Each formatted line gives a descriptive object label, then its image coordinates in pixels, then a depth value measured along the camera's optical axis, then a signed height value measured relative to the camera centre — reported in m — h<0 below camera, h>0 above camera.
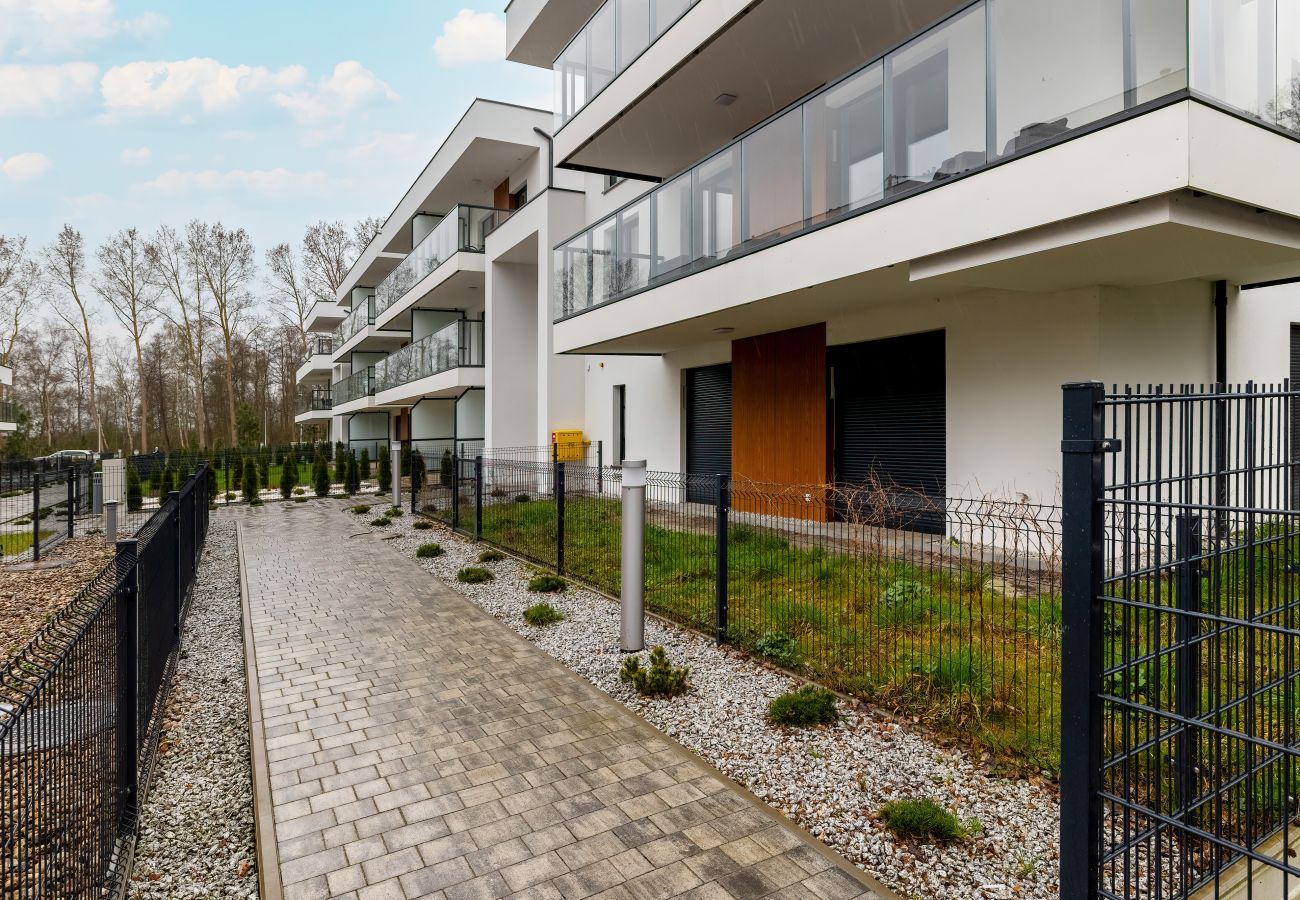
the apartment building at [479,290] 18.91 +5.13
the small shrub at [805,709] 4.61 -1.79
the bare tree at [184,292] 42.50 +9.19
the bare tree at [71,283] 41.34 +9.50
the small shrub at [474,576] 9.43 -1.81
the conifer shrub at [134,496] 20.20 -1.53
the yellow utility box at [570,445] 18.44 -0.15
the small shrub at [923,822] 3.31 -1.82
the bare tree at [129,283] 41.88 +9.56
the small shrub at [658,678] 5.27 -1.80
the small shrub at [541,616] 7.32 -1.84
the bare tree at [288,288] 49.25 +10.79
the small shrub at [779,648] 5.71 -1.74
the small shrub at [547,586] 8.66 -1.79
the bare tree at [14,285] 39.41 +9.00
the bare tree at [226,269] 42.72 +10.63
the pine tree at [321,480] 24.00 -1.32
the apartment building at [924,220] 5.58 +2.19
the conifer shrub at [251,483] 22.16 -1.30
